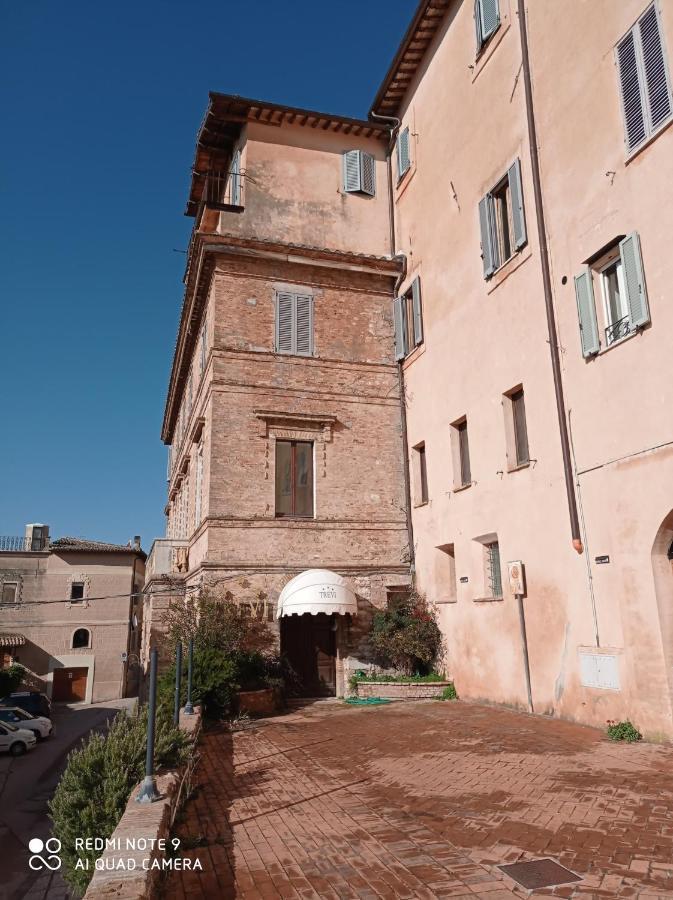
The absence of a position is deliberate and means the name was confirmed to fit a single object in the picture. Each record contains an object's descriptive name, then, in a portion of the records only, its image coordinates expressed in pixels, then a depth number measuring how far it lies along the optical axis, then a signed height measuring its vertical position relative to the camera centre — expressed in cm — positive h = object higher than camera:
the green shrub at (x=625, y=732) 941 -174
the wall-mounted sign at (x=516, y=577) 1220 +59
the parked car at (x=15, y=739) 2500 -446
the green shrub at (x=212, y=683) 1262 -126
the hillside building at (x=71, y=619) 4119 -6
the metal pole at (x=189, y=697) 1109 -136
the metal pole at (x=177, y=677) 958 -87
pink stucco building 1001 +558
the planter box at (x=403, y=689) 1475 -169
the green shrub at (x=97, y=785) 580 -153
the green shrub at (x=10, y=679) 3606 -321
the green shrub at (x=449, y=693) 1459 -176
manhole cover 467 -187
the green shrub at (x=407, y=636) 1533 -56
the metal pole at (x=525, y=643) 1191 -59
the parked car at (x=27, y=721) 2741 -413
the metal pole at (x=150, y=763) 556 -123
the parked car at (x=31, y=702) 3098 -380
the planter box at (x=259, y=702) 1358 -177
